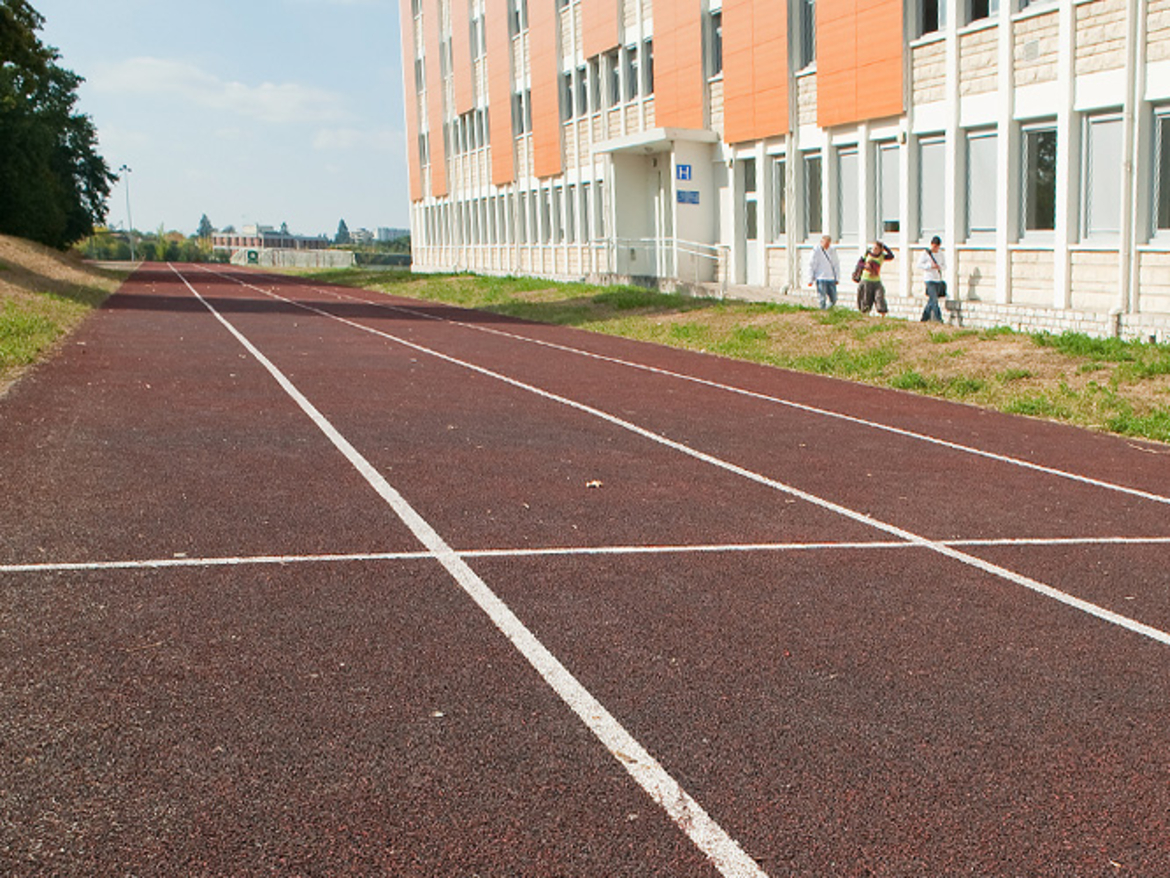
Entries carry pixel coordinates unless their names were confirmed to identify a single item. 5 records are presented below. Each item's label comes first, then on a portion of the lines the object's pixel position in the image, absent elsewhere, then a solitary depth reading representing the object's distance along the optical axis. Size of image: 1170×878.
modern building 20.42
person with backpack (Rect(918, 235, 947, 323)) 24.22
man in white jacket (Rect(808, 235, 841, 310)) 27.48
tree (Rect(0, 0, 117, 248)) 38.47
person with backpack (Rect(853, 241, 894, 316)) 25.55
